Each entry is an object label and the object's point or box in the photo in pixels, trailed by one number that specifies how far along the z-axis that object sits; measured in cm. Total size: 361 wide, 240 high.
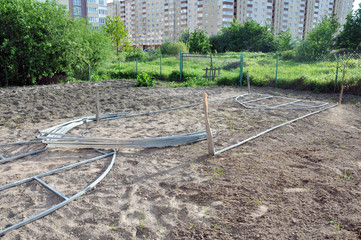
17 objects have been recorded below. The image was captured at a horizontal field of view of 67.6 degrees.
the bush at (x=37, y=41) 1258
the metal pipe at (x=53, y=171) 319
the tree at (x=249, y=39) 4594
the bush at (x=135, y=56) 2762
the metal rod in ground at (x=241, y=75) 1287
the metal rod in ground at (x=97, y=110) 600
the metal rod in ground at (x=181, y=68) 1428
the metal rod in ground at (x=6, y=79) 1276
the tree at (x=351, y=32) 3397
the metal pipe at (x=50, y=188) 295
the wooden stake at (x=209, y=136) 398
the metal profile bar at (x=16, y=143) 458
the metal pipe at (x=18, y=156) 393
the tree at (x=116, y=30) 3644
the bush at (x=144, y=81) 1250
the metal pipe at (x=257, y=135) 434
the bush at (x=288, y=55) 2434
